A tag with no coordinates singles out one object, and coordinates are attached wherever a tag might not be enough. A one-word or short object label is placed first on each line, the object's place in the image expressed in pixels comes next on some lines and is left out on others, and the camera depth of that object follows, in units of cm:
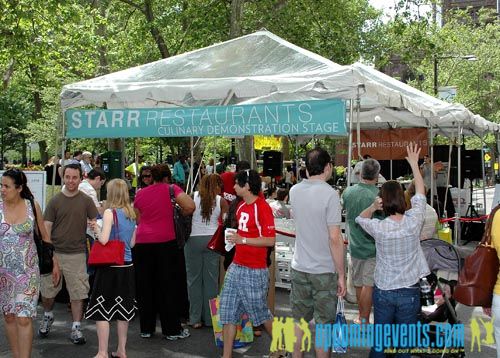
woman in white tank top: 731
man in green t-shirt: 686
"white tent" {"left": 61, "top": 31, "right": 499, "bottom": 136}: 765
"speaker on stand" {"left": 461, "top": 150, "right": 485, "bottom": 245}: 1738
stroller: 570
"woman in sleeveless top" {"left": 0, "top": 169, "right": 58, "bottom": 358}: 545
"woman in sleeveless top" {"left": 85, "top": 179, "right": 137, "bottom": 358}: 600
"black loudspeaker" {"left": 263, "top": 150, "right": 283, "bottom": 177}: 2165
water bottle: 518
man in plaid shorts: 572
